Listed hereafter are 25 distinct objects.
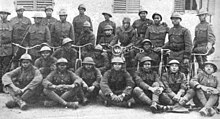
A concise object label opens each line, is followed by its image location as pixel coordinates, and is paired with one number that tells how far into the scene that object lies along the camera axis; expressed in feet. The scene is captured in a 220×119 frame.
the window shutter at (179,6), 35.24
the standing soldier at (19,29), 25.59
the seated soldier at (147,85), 21.11
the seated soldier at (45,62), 23.43
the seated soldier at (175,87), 21.50
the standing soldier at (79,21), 28.37
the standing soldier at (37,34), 25.18
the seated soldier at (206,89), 20.57
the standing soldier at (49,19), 27.09
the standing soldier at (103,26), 28.08
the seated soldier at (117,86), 21.64
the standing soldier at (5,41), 25.13
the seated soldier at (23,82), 20.77
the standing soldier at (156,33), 25.93
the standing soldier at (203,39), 25.60
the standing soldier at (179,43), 24.58
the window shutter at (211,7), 35.81
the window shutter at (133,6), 34.17
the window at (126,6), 34.06
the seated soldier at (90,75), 23.03
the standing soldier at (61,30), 26.50
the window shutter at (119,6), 34.04
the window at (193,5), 35.37
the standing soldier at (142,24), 27.73
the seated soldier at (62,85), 21.26
